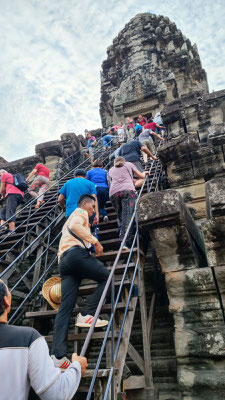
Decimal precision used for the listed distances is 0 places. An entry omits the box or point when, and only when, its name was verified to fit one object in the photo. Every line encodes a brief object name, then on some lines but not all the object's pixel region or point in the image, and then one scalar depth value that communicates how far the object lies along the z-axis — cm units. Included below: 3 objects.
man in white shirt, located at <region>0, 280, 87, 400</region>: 140
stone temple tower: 1509
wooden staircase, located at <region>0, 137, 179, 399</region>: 274
